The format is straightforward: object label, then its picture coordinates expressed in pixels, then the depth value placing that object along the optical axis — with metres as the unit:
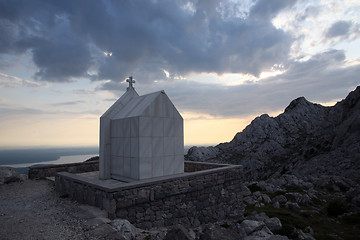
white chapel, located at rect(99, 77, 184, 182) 10.56
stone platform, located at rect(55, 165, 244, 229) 8.05
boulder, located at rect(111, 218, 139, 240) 6.49
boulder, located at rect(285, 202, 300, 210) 14.39
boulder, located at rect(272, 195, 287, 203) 15.85
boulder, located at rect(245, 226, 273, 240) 8.36
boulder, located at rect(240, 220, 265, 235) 8.92
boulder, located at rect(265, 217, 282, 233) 9.98
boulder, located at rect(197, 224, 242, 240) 6.98
